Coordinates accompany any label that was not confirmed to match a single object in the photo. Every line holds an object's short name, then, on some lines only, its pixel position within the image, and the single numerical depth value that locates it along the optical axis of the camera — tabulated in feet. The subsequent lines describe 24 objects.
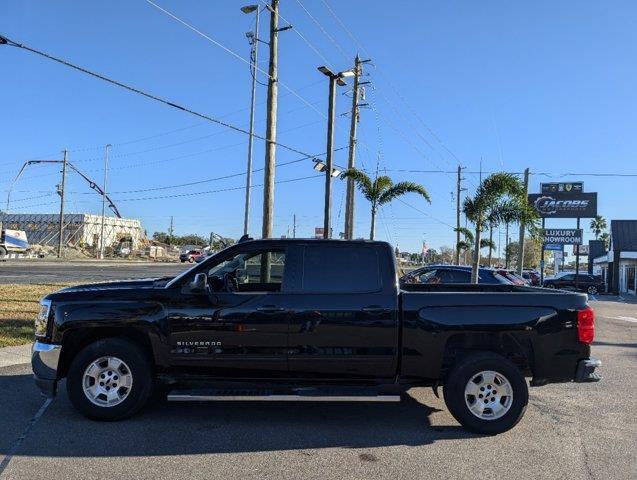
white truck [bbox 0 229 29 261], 172.76
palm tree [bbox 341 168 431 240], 74.79
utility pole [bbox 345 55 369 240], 81.66
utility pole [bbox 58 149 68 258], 202.90
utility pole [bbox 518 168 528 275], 110.76
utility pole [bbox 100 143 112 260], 212.68
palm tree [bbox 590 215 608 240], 389.93
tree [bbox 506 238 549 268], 337.15
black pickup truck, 19.13
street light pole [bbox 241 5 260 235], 107.24
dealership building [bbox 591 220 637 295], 151.43
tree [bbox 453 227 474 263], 151.33
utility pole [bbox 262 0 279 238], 51.34
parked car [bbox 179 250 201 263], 203.51
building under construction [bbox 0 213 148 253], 270.46
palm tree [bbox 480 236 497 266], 174.91
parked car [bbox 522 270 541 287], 129.08
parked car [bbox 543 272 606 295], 142.82
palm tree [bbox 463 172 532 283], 63.00
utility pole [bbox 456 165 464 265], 175.43
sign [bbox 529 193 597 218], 180.55
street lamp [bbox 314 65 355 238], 62.69
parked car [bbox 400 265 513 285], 54.95
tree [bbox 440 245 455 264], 379.65
